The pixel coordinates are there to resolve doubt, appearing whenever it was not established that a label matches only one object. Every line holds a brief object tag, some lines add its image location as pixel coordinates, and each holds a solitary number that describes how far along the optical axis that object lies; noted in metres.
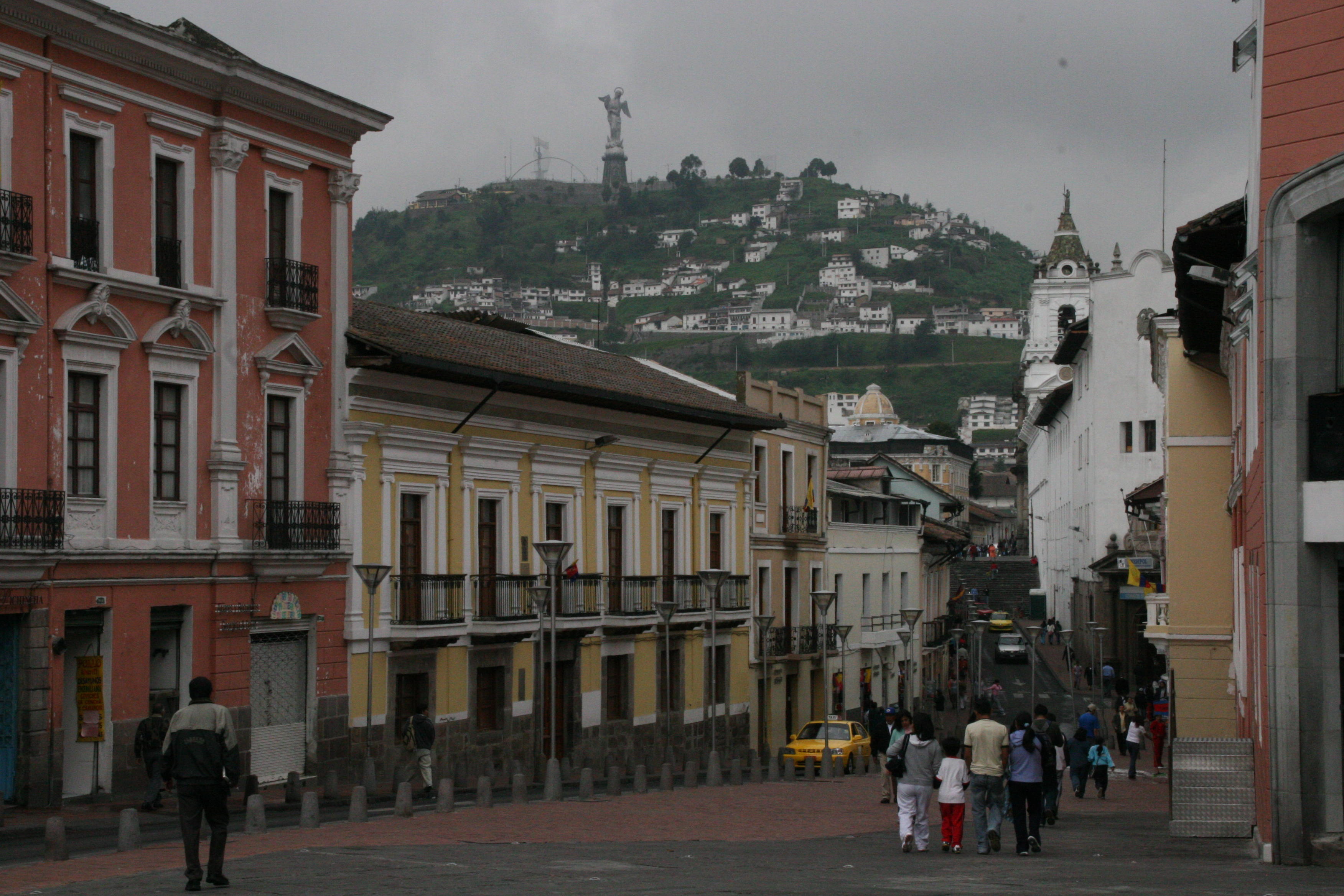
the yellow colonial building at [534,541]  30.61
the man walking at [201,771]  13.20
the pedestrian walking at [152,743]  23.69
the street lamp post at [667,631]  33.91
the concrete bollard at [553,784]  25.25
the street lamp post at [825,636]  35.62
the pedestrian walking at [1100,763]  30.25
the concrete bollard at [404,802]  21.45
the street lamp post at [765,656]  41.01
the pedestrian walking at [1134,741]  36.16
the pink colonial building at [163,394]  23.16
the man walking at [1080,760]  29.64
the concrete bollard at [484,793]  23.06
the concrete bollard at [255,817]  18.94
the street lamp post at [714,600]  33.72
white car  77.31
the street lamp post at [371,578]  27.00
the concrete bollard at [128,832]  17.03
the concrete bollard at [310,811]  19.56
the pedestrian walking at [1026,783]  17.69
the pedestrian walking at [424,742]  27.91
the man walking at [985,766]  17.62
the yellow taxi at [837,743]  37.09
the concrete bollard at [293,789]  24.83
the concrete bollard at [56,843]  15.99
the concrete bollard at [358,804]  20.30
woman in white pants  17.44
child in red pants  17.31
